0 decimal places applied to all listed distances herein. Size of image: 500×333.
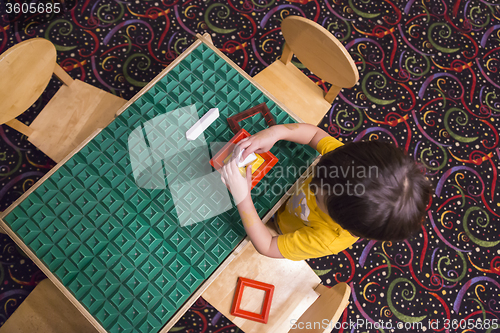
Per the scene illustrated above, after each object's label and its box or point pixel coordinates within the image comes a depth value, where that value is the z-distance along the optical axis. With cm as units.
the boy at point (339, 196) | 82
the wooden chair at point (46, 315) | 114
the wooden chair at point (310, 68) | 113
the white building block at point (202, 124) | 103
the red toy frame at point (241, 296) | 121
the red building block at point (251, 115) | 106
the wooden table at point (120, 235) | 93
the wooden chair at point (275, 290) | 121
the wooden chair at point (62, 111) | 111
